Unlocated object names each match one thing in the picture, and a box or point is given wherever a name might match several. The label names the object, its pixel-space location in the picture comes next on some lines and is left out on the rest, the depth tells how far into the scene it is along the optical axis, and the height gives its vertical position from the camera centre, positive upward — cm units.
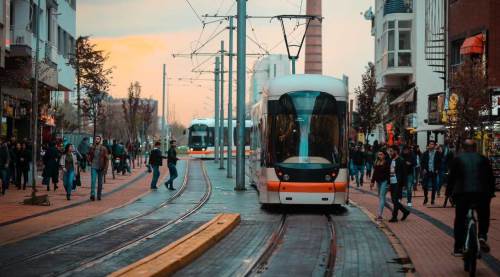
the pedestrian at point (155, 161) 3219 -69
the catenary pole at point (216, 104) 6303 +271
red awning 3878 +415
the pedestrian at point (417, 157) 3065 -47
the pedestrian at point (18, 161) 3067 -71
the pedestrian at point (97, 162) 2606 -60
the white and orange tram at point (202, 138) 7600 +31
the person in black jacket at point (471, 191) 1194 -60
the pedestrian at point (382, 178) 2061 -77
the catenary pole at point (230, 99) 4481 +243
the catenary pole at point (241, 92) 3303 +184
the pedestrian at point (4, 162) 2795 -67
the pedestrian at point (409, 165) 2444 -60
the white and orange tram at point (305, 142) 2208 +2
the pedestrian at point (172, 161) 3178 -67
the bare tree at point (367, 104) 5969 +256
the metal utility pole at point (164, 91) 8635 +470
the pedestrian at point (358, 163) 3747 -81
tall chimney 9644 +972
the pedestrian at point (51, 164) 3009 -77
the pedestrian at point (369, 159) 4181 -71
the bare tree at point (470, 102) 2980 +138
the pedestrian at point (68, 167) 2647 -80
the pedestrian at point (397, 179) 2024 -79
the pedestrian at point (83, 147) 4178 -32
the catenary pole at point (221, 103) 5727 +248
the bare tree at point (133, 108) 6900 +249
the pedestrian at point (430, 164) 2677 -58
